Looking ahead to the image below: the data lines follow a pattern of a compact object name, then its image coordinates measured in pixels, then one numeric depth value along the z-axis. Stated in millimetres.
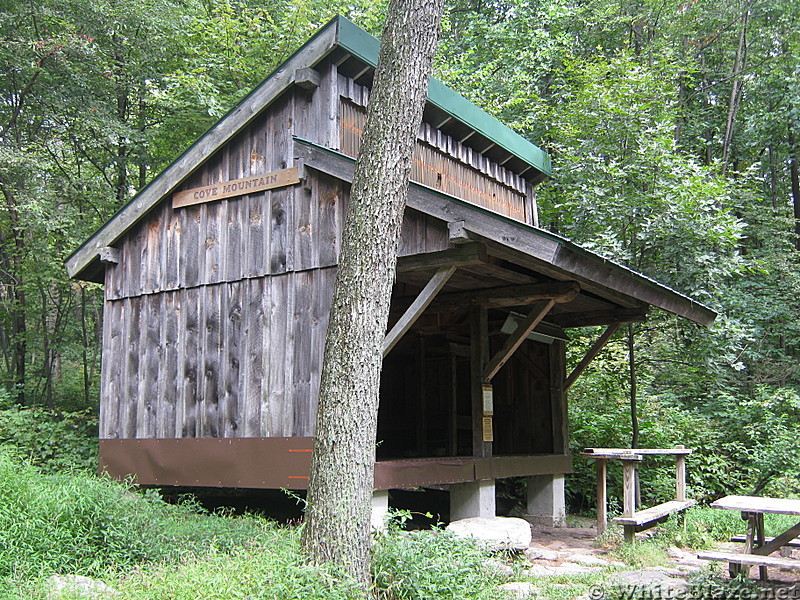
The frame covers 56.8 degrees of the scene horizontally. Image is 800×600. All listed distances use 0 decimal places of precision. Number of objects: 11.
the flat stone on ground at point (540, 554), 8010
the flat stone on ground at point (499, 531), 7707
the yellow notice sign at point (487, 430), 9227
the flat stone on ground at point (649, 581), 6034
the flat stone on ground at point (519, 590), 5841
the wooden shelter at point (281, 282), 7652
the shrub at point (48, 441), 10875
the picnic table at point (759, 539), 5996
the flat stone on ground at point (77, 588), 4793
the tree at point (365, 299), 5117
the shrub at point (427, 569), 5090
